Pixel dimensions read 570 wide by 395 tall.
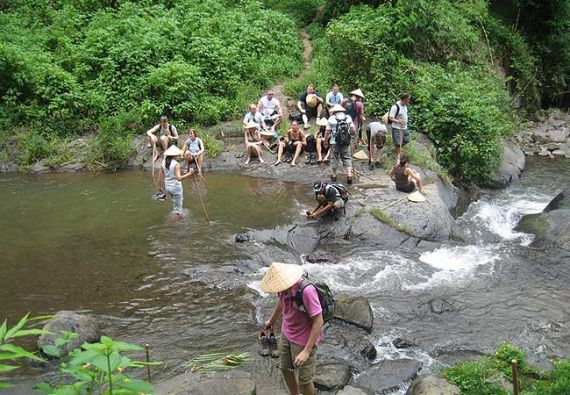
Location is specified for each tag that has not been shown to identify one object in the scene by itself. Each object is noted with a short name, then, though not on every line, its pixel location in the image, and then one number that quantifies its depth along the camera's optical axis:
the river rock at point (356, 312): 8.17
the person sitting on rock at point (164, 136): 13.54
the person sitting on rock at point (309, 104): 16.75
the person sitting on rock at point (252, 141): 15.89
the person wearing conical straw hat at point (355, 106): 14.61
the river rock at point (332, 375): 6.77
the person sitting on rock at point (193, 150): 14.02
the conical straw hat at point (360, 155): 14.73
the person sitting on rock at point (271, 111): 16.78
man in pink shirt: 5.25
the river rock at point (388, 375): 7.01
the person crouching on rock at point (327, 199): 11.45
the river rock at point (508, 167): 16.25
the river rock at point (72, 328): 7.09
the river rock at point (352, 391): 6.56
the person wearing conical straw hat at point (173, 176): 10.88
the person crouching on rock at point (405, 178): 12.48
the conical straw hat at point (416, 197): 12.16
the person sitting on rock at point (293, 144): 15.25
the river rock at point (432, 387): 6.41
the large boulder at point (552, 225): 11.65
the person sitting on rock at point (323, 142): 14.90
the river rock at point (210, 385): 6.08
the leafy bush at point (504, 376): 6.16
